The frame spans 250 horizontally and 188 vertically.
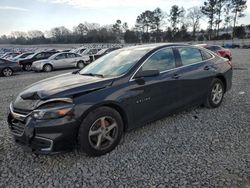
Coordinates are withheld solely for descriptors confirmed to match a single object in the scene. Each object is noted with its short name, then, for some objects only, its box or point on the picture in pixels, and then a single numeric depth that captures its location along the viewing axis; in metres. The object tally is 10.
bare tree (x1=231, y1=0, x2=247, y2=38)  55.61
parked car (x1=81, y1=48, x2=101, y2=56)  18.40
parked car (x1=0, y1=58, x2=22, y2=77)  12.29
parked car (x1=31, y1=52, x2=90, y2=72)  13.49
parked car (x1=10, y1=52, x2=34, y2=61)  16.08
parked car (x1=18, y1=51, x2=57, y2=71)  14.66
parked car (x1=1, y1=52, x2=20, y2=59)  21.14
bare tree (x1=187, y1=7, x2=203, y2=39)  63.20
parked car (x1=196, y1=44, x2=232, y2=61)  11.30
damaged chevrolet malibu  2.45
